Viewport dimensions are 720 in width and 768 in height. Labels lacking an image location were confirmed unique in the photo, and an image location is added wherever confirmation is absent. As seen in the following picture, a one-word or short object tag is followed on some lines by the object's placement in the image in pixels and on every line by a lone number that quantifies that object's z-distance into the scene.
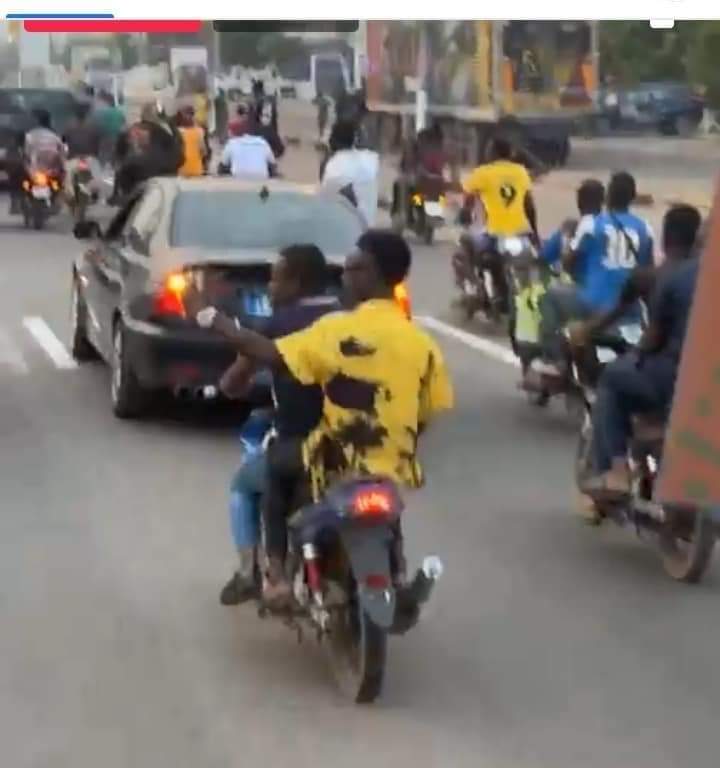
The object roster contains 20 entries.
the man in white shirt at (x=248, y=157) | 22.62
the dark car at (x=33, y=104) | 36.25
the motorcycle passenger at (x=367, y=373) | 6.98
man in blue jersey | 12.43
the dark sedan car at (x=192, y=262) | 12.37
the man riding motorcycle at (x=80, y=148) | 29.33
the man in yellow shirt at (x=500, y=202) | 16.73
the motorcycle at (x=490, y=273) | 16.88
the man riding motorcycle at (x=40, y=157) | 28.95
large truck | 44.75
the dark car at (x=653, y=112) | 57.44
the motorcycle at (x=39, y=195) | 28.78
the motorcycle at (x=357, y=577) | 6.82
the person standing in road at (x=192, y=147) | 26.53
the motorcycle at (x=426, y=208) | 26.84
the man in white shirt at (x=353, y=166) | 20.64
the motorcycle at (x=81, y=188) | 28.72
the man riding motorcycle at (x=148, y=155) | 22.52
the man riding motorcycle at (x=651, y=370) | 9.11
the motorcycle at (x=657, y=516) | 8.92
